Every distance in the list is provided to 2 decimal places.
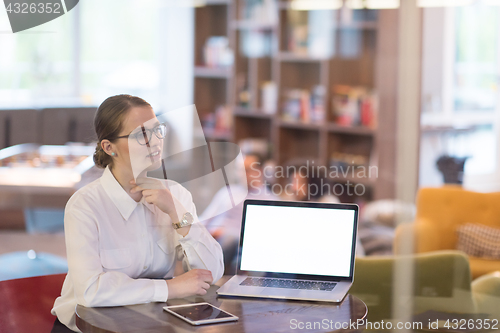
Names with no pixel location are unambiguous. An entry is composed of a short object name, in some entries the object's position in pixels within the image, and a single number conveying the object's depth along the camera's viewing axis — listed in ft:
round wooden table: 11.87
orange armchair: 18.99
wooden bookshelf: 24.42
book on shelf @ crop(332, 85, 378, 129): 25.48
